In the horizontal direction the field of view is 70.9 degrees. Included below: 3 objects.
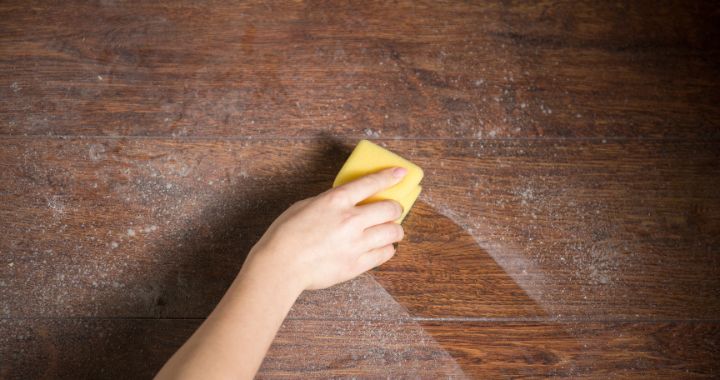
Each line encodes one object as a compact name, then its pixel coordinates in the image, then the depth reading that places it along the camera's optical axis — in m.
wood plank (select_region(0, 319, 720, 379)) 0.74
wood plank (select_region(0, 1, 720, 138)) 0.87
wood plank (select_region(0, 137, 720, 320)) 0.78
